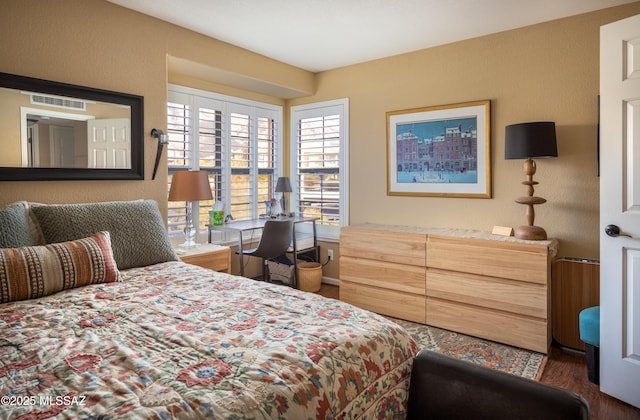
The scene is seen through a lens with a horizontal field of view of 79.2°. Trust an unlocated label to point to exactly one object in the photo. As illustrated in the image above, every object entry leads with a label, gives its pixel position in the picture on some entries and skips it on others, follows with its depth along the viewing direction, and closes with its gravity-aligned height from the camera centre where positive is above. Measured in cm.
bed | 103 -50
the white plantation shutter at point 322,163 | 447 +44
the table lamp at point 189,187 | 322 +11
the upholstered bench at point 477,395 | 123 -67
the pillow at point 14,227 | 201 -14
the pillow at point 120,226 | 226 -16
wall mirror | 240 +47
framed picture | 349 +47
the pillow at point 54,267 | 181 -34
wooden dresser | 285 -67
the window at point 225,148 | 373 +57
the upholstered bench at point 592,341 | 245 -90
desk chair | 379 -40
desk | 384 -27
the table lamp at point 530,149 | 285 +37
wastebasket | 428 -87
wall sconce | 314 +49
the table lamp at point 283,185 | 453 +17
